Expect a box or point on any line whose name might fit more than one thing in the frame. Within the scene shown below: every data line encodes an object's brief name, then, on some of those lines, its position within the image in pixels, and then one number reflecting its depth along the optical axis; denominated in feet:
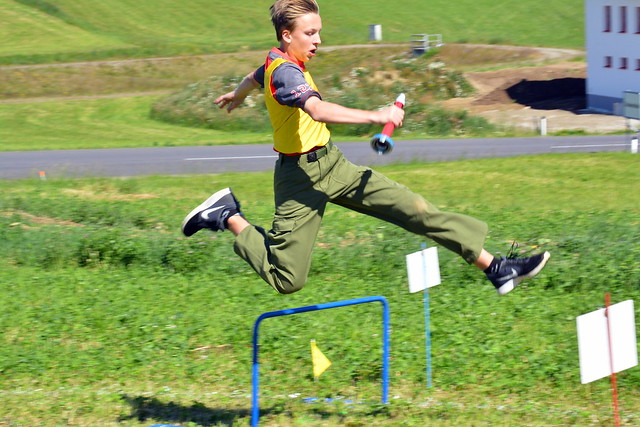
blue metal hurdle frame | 34.94
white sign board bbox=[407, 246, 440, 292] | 41.16
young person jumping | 34.27
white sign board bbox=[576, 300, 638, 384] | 31.09
